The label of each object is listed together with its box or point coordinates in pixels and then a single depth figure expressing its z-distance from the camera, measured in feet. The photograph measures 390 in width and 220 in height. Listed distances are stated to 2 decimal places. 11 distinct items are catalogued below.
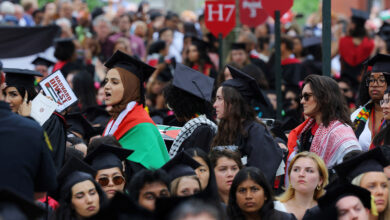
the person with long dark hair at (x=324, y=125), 50.26
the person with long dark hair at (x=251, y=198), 44.80
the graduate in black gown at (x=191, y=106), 55.21
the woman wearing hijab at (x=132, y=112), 53.98
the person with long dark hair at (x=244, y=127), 51.57
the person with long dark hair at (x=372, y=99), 56.44
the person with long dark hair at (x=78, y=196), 43.15
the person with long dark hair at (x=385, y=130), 51.29
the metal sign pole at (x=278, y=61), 67.15
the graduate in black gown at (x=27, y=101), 52.08
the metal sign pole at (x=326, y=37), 58.44
